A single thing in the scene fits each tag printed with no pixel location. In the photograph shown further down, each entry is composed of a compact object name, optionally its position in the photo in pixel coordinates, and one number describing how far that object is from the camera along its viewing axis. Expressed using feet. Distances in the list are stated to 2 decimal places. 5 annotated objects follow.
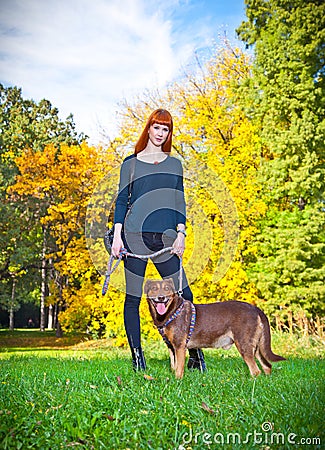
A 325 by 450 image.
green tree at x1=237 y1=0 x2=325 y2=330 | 32.45
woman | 12.40
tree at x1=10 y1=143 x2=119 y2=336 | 45.57
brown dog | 11.82
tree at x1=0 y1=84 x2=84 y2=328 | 56.29
